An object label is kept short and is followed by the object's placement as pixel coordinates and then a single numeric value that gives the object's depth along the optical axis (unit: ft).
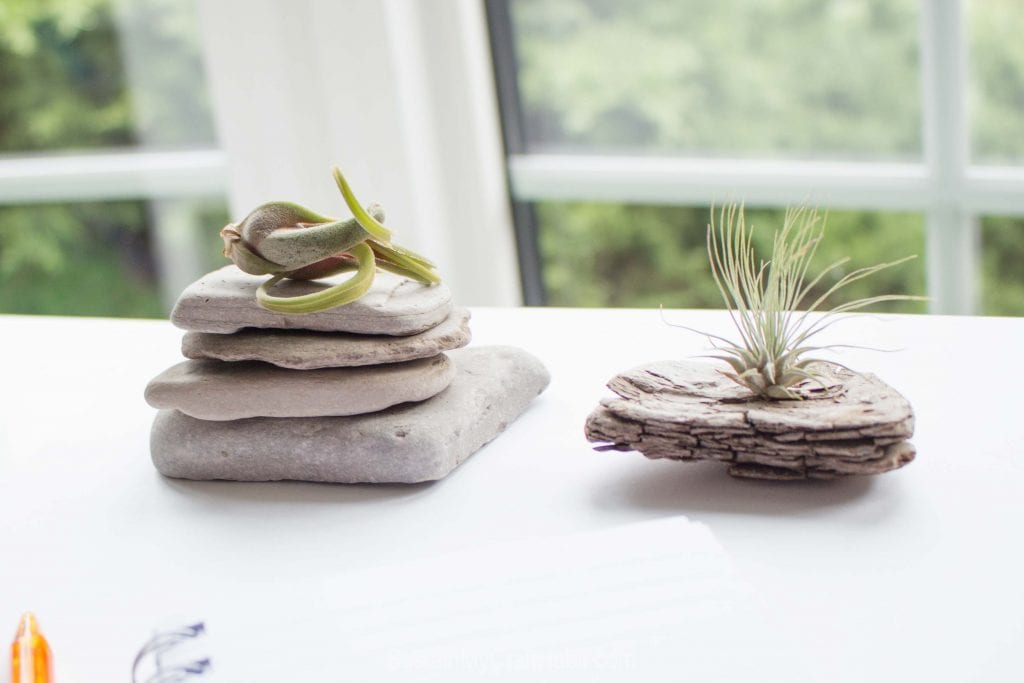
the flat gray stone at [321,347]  2.59
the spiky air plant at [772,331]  2.54
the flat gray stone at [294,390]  2.60
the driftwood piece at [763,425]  2.43
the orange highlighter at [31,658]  2.23
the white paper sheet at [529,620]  2.19
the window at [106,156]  6.00
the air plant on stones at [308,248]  2.56
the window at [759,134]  4.49
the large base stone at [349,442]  2.58
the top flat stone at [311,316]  2.59
